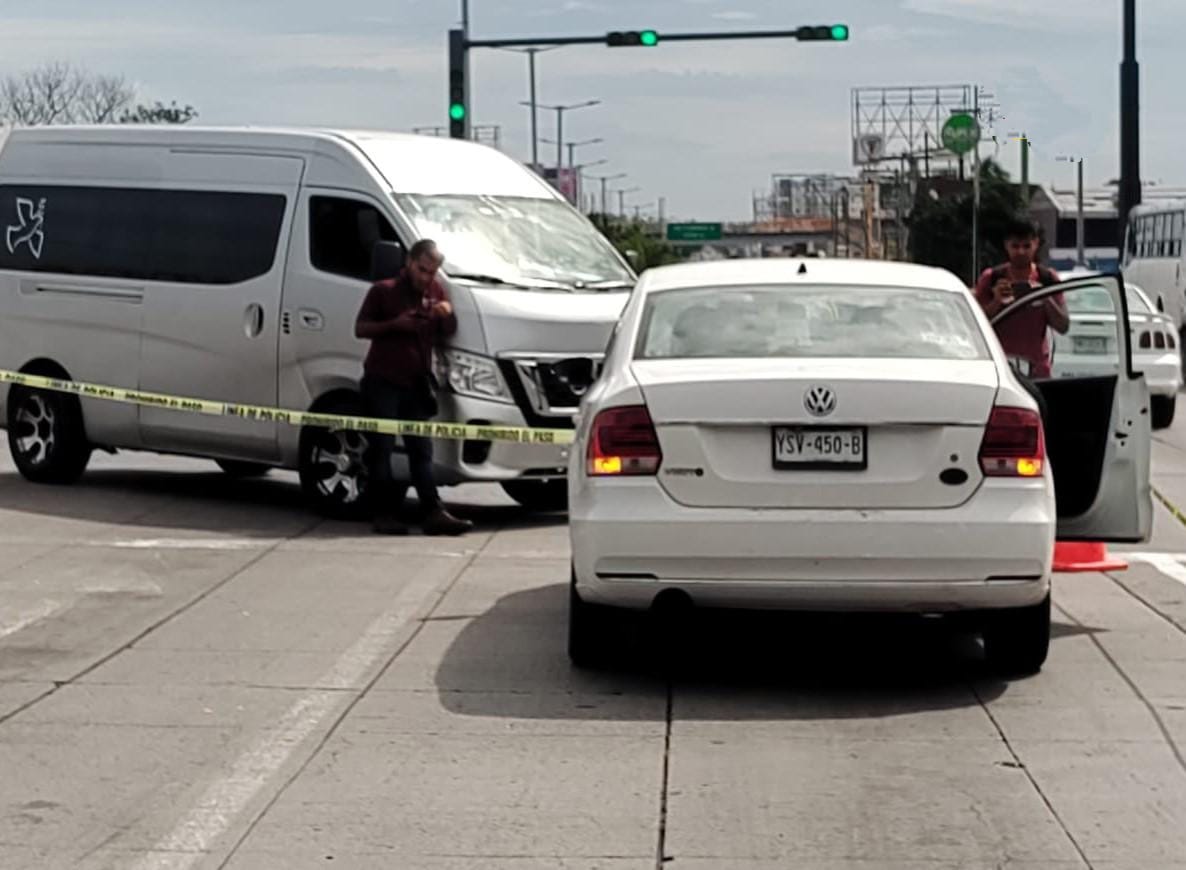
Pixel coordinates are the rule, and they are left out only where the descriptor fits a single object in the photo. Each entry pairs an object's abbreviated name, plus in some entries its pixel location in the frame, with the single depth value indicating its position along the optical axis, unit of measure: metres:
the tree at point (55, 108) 77.12
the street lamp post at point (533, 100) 78.56
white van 13.62
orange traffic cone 10.50
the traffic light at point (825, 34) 33.06
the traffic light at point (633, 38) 33.12
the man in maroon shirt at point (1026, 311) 12.08
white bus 37.88
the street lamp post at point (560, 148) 98.29
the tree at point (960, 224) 62.41
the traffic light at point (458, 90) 31.67
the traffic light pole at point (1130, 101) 42.06
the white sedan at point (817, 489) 8.11
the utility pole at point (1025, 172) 48.64
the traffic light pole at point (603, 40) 32.22
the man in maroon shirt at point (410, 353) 13.10
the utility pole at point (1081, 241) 84.88
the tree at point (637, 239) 91.81
